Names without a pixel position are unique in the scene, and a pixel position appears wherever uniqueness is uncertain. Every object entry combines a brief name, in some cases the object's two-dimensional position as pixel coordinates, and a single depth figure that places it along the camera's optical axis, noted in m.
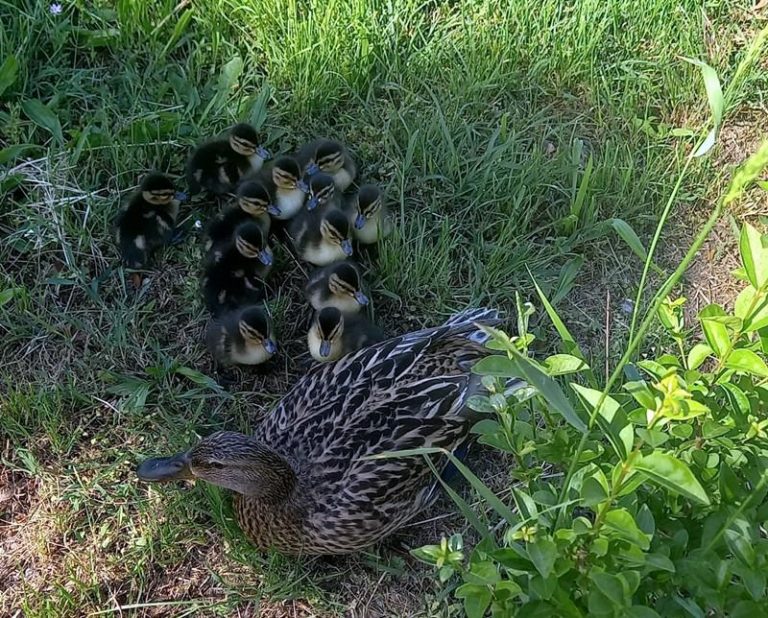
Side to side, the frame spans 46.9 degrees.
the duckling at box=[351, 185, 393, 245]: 2.51
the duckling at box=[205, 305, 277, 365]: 2.32
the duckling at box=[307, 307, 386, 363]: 2.32
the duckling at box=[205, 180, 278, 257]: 2.52
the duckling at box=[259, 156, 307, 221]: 2.56
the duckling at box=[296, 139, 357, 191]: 2.58
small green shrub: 1.22
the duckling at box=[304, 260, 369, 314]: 2.39
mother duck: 2.09
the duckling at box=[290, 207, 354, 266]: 2.45
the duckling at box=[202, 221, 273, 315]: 2.45
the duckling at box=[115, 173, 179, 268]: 2.50
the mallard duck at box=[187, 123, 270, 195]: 2.59
